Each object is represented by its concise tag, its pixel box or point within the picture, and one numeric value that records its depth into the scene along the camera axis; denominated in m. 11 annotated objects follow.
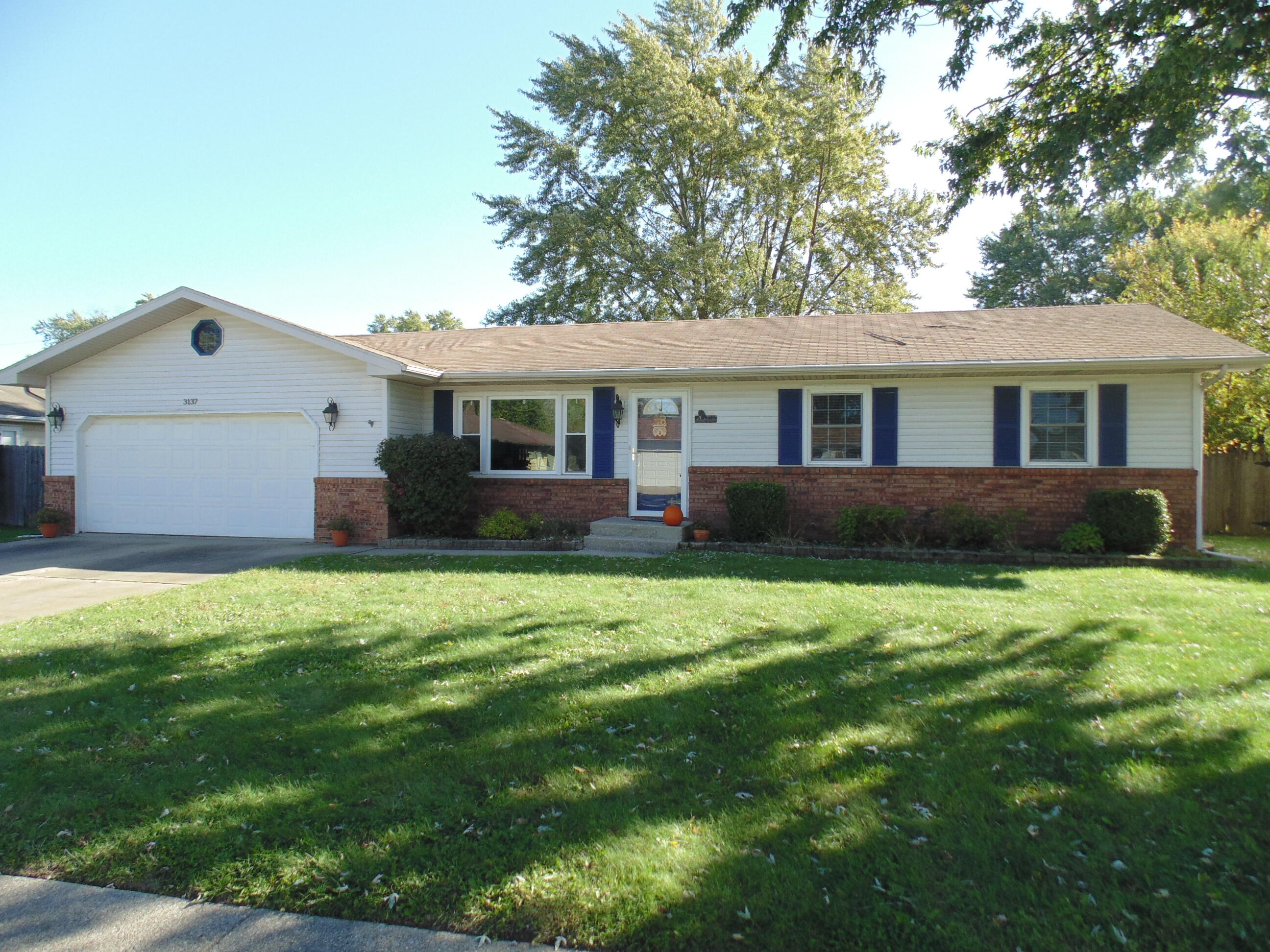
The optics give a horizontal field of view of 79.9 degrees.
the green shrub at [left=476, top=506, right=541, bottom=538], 12.55
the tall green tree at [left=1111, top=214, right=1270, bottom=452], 15.10
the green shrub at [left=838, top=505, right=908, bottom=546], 11.45
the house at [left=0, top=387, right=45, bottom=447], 20.41
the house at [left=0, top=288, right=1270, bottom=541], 11.55
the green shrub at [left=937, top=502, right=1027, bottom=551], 11.05
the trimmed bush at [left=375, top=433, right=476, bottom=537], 12.32
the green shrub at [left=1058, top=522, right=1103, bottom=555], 10.71
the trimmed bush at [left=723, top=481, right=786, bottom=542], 11.79
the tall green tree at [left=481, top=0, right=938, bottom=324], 24.69
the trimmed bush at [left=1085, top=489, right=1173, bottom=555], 10.63
